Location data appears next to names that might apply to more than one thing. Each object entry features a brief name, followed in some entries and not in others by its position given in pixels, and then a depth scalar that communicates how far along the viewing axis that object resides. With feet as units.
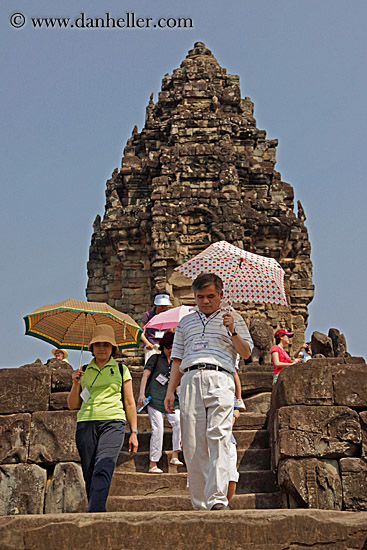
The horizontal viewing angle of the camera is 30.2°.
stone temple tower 60.13
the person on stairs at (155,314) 34.55
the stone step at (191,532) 13.16
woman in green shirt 17.42
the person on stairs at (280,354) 30.97
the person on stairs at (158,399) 24.43
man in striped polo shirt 16.05
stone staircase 20.67
